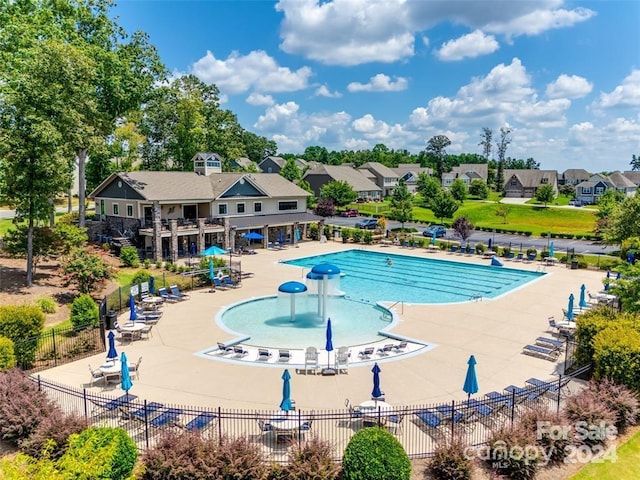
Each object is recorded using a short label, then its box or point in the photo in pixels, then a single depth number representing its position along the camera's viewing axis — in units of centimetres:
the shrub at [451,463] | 1077
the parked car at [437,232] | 5491
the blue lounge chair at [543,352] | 1823
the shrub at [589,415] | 1247
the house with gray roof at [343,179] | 8706
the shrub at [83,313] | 2061
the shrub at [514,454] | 1111
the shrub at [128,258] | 3562
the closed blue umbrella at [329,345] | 1734
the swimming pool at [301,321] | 2106
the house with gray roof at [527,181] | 10606
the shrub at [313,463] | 1041
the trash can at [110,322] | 2153
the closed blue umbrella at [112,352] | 1666
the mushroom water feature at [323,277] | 2334
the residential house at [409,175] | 11006
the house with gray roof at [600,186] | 9306
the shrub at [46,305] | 2373
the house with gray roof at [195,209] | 3969
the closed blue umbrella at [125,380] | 1418
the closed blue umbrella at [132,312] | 2141
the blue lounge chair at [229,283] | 3037
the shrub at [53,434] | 1171
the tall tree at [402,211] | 5503
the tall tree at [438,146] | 14738
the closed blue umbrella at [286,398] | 1288
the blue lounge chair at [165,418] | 1243
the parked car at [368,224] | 5986
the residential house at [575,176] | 11994
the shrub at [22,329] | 1706
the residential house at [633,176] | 10438
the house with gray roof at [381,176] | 10114
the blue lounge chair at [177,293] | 2716
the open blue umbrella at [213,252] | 3294
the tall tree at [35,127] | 2600
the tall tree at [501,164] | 11962
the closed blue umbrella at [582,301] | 2374
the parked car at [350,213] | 7362
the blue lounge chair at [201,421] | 1230
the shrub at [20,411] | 1237
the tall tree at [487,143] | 14038
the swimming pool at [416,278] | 3000
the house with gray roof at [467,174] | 11612
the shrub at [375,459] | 998
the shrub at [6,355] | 1539
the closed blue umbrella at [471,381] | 1367
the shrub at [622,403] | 1326
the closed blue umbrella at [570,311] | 2130
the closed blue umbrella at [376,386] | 1352
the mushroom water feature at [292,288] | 2233
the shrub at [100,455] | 913
